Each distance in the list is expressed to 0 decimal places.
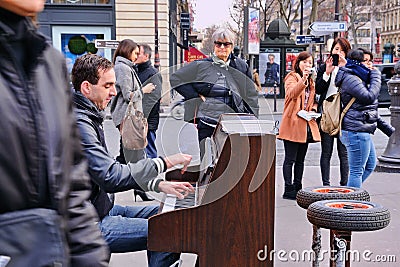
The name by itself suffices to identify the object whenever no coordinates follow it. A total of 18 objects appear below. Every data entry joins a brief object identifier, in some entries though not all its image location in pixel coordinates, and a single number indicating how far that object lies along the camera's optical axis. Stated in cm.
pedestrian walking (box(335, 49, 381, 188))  609
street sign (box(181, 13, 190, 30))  3275
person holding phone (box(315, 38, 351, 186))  644
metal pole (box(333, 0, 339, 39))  2312
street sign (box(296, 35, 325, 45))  2158
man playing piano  306
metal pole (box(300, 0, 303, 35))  3270
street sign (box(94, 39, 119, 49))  1742
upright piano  296
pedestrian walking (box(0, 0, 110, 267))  138
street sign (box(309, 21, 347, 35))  1909
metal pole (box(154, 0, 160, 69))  2200
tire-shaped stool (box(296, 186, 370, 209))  395
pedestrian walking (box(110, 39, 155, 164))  650
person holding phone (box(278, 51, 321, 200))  659
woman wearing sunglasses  474
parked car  2100
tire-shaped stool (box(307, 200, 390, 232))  336
